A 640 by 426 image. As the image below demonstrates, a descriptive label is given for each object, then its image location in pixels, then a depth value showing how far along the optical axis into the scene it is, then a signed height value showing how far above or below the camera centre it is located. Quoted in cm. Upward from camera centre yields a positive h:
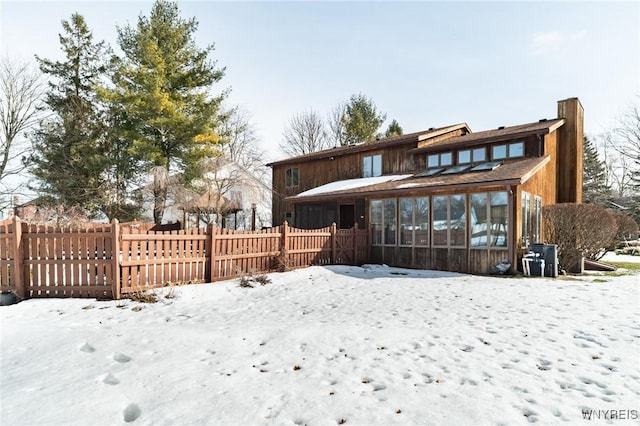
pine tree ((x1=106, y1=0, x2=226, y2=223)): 1905 +702
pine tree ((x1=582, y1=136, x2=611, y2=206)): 3694 +422
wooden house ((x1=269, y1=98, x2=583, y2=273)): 1113 +69
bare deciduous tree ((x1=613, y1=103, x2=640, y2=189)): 2838 +654
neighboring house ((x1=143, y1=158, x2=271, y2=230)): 2050 +115
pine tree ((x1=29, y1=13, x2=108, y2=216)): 1962 +505
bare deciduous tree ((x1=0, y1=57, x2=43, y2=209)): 1884 +563
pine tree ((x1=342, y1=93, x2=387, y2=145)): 3572 +973
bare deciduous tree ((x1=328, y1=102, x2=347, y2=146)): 3822 +1003
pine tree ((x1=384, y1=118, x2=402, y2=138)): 3634 +878
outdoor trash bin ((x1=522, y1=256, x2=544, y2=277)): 1051 -179
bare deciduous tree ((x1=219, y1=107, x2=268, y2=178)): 3259 +698
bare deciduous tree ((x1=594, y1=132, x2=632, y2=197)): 3706 +466
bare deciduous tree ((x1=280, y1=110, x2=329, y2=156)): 3972 +917
